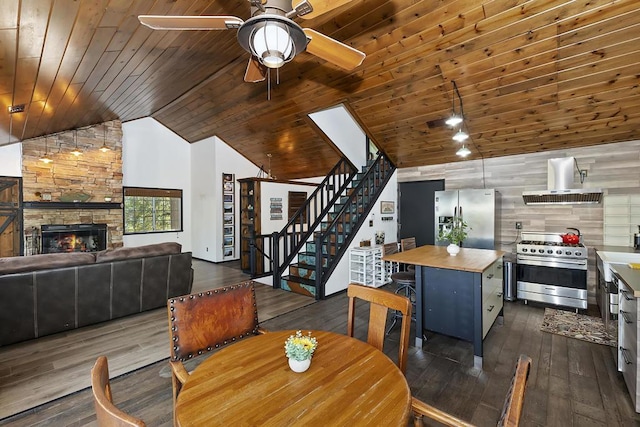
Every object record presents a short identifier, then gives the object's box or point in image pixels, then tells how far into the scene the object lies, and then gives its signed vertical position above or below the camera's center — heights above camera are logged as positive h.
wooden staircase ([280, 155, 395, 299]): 4.98 -0.44
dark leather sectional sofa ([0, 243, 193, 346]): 3.11 -0.89
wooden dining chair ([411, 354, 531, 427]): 0.79 -0.54
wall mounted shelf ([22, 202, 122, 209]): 6.08 +0.18
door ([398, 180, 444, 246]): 6.28 +0.03
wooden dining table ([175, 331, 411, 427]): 1.04 -0.72
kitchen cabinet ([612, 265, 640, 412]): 2.13 -0.94
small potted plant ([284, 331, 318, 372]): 1.31 -0.63
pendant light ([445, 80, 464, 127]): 3.26 +1.53
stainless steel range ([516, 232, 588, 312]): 4.21 -0.91
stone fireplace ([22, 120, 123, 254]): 6.11 +0.66
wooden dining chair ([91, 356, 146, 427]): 0.68 -0.49
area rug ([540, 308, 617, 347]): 3.35 -1.46
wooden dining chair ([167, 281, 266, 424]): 1.60 -0.65
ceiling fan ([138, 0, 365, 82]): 1.65 +1.07
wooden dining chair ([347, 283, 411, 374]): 1.67 -0.61
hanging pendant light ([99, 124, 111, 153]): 6.96 +1.64
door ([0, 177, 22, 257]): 5.88 -0.05
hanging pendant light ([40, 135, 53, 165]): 6.22 +1.20
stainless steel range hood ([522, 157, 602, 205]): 4.33 +0.33
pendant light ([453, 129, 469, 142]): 3.49 +0.89
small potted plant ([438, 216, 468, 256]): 3.65 -0.34
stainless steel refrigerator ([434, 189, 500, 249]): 4.99 -0.02
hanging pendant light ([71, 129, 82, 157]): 6.53 +1.41
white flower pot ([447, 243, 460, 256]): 3.63 -0.48
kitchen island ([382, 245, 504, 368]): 2.89 -0.89
